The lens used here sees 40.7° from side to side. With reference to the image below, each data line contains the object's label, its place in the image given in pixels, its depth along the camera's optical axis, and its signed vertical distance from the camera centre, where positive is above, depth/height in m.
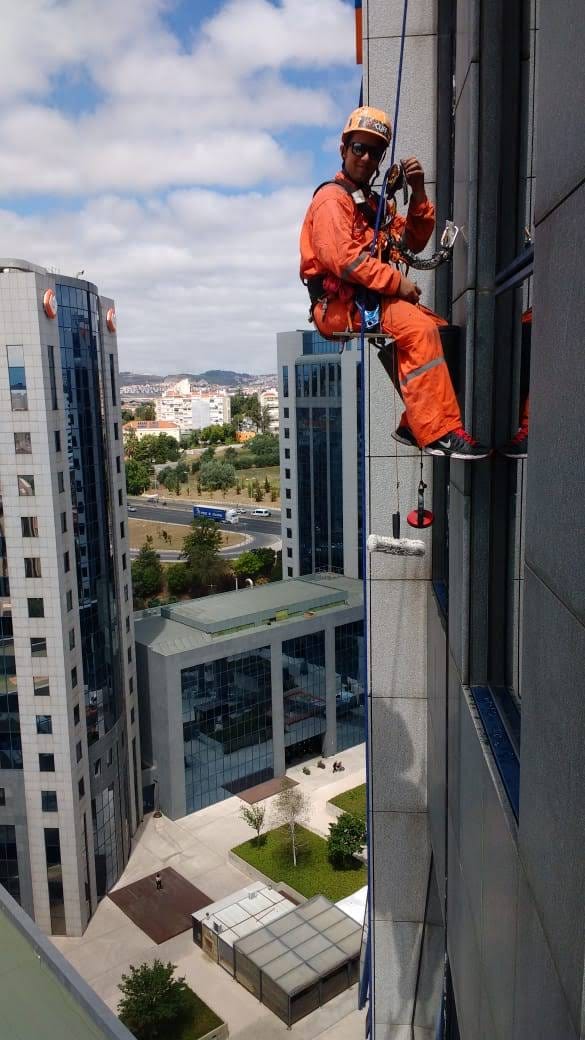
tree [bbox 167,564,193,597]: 52.44 -10.01
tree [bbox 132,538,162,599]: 51.69 -9.58
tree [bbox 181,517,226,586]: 53.16 -8.56
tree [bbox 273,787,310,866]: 26.30 -13.09
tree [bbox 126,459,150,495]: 93.69 -5.72
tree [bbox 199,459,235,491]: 90.00 -5.48
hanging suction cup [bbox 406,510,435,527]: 5.43 -0.65
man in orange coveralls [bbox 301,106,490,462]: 4.54 +0.89
